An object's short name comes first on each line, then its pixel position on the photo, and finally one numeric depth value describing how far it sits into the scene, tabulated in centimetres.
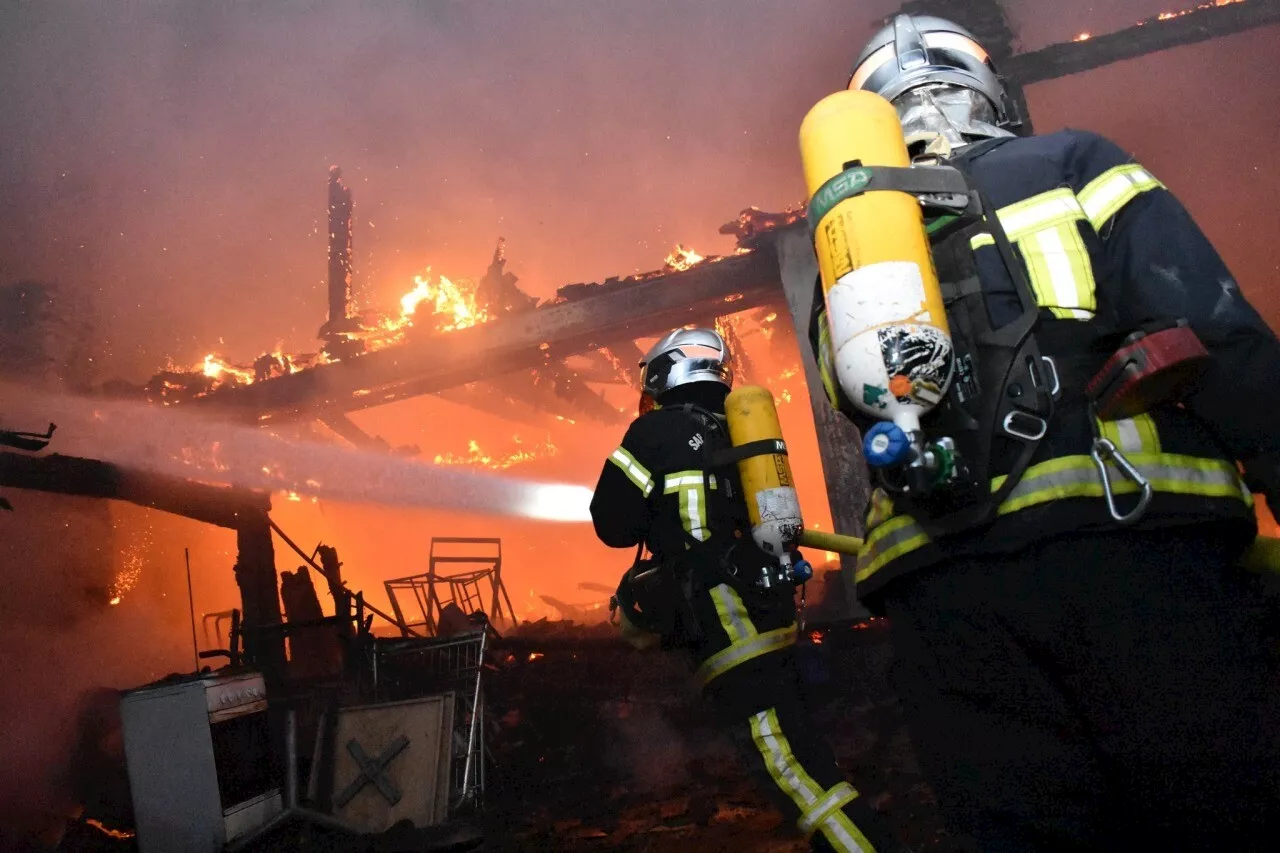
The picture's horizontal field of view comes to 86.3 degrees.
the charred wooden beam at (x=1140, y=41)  862
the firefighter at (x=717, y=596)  301
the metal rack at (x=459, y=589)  1136
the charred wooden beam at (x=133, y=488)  827
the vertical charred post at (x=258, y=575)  949
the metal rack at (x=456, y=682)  557
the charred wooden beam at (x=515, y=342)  868
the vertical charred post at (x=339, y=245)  1678
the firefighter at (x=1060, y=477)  120
